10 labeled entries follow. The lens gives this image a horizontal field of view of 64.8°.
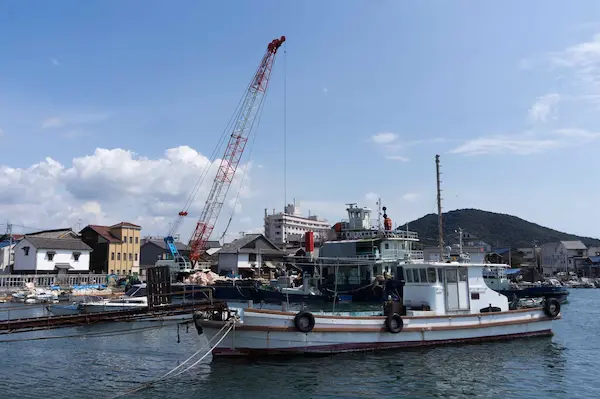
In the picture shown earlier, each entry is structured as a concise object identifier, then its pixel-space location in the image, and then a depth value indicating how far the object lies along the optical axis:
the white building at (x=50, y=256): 69.50
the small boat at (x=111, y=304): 38.53
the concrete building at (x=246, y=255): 84.12
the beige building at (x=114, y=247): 82.19
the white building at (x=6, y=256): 74.81
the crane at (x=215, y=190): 68.25
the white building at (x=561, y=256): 112.87
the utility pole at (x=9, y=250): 74.74
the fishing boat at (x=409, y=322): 19.98
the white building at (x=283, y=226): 179.39
